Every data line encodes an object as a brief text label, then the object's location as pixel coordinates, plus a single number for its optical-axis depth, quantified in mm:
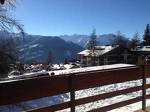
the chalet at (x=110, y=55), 34545
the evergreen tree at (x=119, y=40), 44371
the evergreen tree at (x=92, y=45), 35444
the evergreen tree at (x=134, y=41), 42910
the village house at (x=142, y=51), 37356
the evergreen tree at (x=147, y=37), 52274
